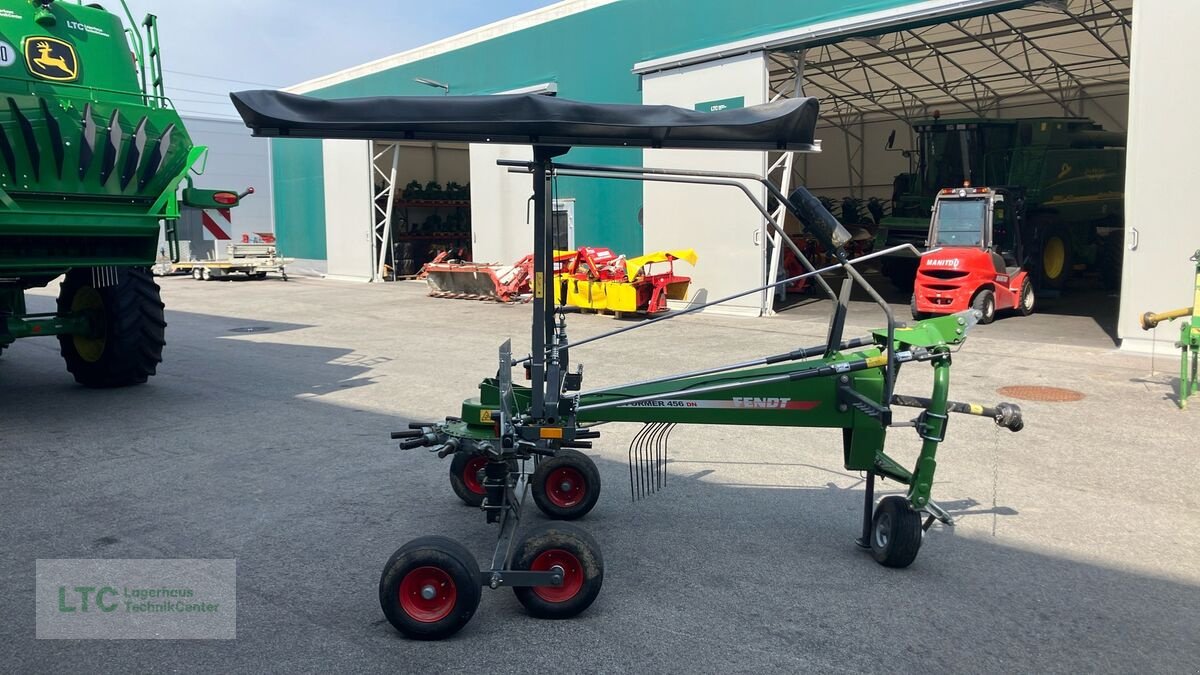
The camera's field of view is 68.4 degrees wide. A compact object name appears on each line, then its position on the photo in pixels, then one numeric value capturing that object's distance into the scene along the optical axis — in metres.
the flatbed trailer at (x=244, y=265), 28.23
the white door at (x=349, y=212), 27.48
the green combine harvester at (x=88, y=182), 7.50
